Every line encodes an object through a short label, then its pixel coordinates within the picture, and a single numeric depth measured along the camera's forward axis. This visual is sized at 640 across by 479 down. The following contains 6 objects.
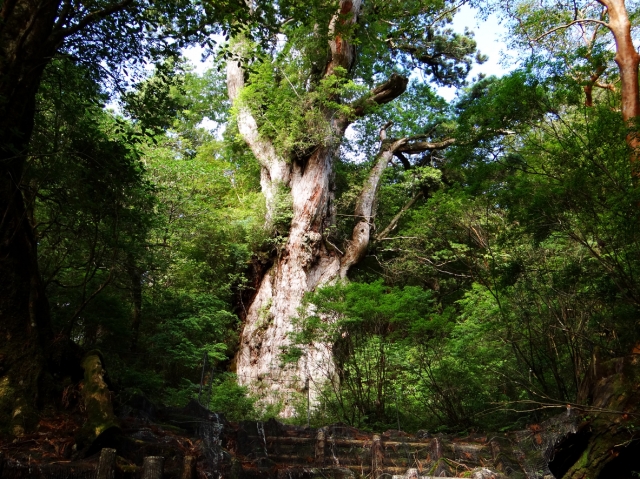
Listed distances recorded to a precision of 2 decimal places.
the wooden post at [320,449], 6.62
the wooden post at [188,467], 4.62
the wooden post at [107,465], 4.19
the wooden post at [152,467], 4.26
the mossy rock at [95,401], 4.88
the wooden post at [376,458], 6.45
